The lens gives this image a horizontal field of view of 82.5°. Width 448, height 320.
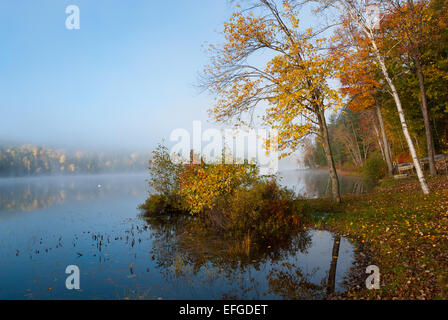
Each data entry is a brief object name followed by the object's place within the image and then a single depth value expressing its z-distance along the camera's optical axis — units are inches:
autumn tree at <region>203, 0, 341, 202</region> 453.7
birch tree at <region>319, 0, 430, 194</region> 481.7
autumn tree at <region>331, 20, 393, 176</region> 470.0
